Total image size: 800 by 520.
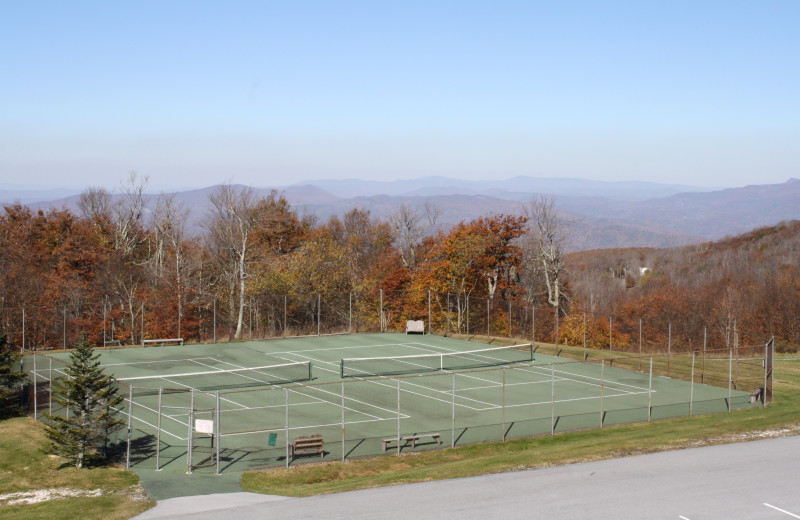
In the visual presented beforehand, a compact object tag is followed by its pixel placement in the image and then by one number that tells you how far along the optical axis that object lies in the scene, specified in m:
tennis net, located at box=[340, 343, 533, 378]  38.53
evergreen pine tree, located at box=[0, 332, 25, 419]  29.77
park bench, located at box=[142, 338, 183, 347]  46.12
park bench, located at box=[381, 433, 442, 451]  24.44
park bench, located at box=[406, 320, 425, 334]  51.66
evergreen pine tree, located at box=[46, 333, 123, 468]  22.59
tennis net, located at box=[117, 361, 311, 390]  34.31
